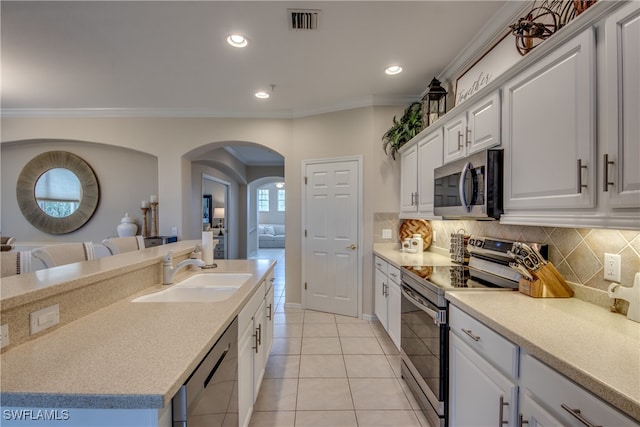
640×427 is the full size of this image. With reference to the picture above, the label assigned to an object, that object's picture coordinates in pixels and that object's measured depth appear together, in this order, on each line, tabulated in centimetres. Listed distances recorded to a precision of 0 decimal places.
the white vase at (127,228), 417
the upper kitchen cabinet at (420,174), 261
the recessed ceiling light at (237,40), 238
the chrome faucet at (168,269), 192
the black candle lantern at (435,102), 280
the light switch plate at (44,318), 102
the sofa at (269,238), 1146
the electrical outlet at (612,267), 131
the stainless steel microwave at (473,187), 166
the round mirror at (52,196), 448
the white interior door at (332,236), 374
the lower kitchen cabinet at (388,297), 265
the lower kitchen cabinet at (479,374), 118
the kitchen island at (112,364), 73
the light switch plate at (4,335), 91
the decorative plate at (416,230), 345
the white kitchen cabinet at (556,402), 81
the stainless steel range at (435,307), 171
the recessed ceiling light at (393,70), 288
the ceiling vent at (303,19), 209
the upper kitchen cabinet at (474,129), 172
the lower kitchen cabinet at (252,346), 156
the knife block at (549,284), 153
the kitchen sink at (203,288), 182
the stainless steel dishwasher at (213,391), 84
